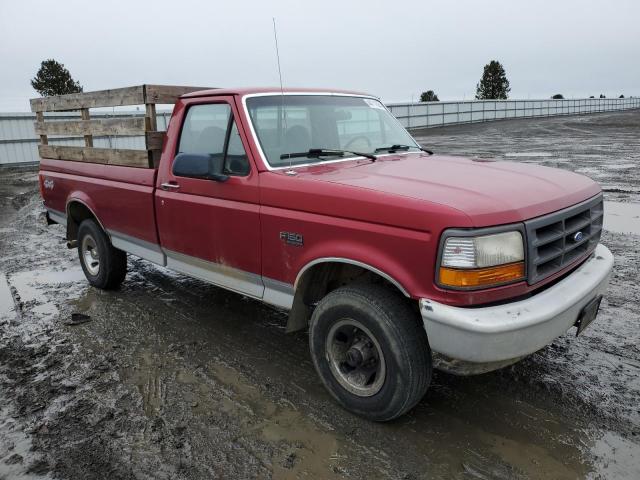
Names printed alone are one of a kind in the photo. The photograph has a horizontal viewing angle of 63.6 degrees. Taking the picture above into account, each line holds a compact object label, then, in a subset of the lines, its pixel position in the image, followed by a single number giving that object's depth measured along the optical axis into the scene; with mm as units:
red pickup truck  2602
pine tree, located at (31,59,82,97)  37000
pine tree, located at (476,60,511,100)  56562
